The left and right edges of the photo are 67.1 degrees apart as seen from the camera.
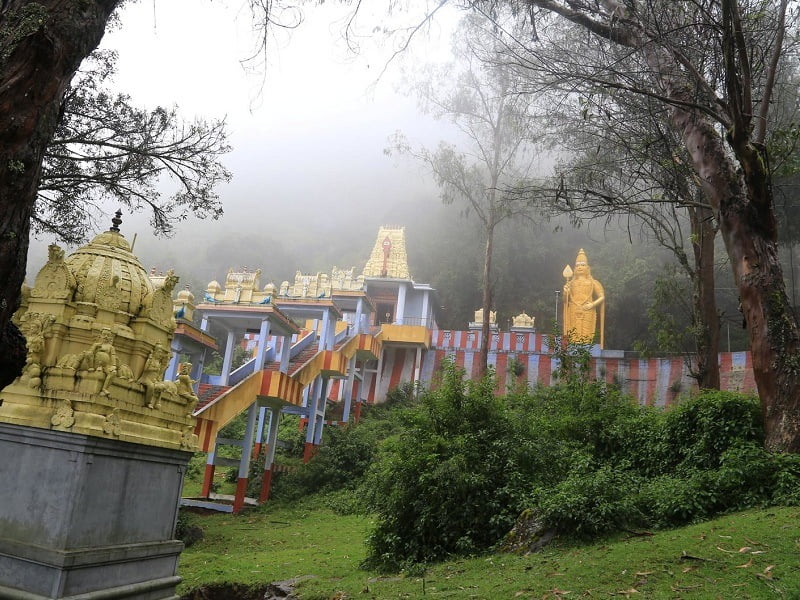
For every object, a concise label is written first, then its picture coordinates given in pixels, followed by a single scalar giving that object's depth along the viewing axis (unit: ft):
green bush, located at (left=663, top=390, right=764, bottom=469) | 23.18
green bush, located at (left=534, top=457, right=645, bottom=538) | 20.40
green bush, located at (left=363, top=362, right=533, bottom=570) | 23.91
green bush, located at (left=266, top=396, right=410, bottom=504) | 50.26
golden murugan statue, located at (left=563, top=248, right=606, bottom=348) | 80.74
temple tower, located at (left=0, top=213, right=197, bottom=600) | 18.35
